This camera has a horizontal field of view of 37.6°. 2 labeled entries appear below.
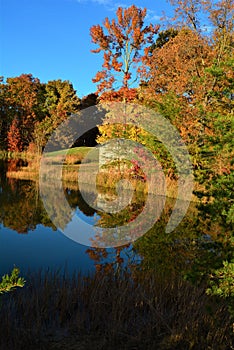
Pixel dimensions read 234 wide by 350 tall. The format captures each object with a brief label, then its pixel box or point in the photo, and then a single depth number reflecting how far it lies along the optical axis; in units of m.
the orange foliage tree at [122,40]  21.30
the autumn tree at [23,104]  46.88
